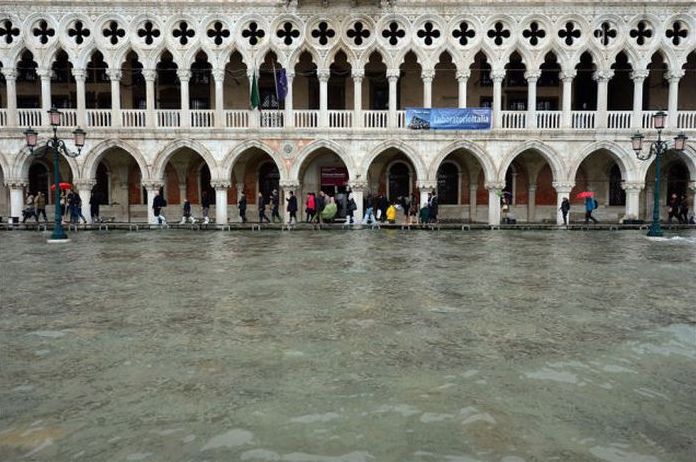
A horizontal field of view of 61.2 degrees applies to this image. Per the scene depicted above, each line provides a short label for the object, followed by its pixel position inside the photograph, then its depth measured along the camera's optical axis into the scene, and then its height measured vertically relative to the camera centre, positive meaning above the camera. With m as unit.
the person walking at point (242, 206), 24.61 -0.91
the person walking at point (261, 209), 24.39 -1.04
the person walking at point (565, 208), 23.84 -1.01
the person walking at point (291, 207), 23.91 -0.93
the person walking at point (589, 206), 24.10 -0.96
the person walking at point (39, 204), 24.17 -0.78
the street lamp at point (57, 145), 18.12 +1.21
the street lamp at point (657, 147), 18.84 +1.19
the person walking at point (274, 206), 24.89 -0.96
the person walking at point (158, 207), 23.78 -0.91
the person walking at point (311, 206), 24.00 -0.90
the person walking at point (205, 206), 24.89 -0.95
